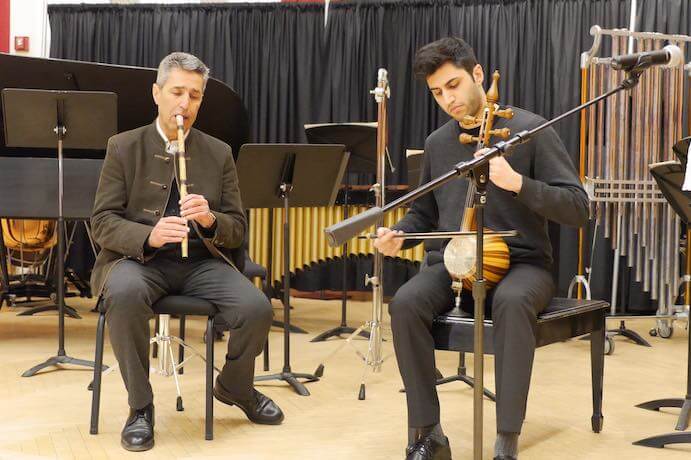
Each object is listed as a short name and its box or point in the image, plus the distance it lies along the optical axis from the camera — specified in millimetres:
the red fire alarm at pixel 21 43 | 8477
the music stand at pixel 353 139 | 5379
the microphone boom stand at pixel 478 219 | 2322
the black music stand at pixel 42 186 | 4910
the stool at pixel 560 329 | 3010
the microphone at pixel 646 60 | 2641
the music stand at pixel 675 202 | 3297
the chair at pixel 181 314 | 3375
